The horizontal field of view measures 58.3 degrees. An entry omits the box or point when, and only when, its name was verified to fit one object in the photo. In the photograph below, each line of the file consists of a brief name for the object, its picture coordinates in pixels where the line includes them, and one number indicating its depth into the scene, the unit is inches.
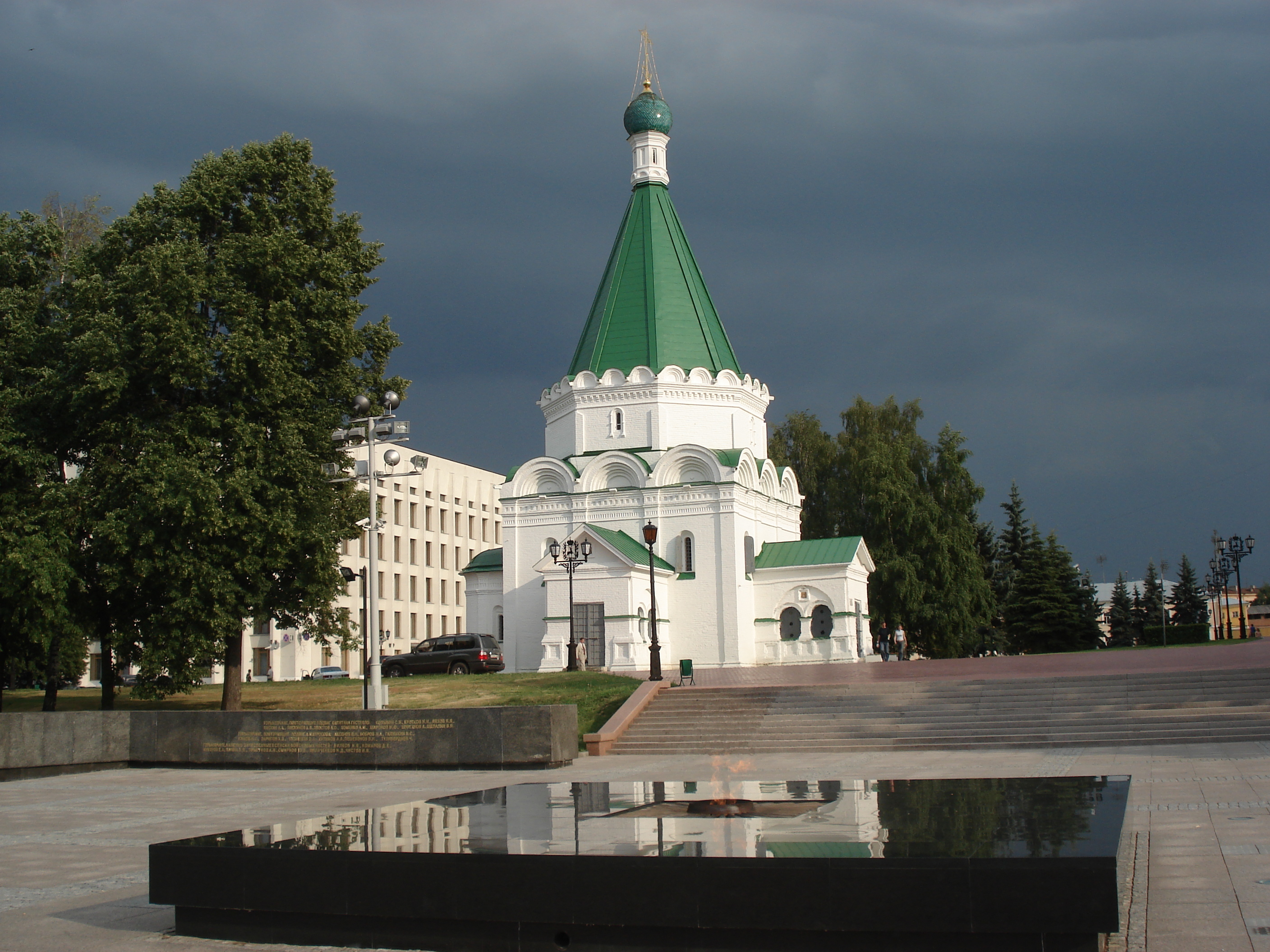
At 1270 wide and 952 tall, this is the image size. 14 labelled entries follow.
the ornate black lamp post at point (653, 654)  1011.3
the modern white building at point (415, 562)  2456.9
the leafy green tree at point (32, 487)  880.9
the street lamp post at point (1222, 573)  2053.4
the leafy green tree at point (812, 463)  2100.1
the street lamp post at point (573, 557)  1411.2
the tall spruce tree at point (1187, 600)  2957.7
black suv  1514.5
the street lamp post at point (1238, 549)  1916.8
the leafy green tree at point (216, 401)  888.3
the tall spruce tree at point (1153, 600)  2630.4
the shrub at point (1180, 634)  1894.7
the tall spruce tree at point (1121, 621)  2623.0
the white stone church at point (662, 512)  1512.1
